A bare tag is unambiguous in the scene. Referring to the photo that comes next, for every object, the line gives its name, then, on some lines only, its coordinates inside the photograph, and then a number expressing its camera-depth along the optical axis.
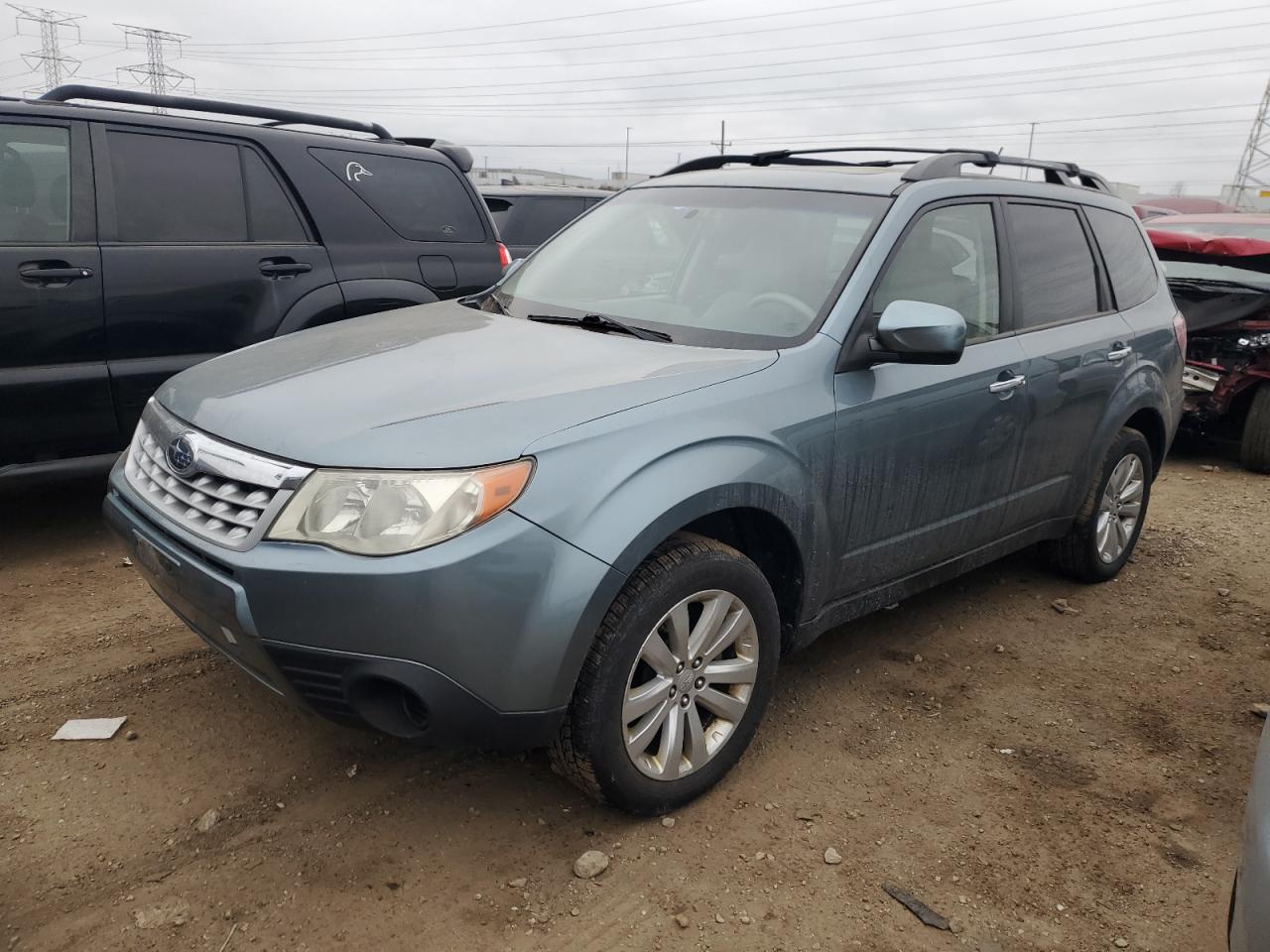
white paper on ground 2.97
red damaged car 7.05
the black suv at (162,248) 4.05
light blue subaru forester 2.22
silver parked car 1.66
